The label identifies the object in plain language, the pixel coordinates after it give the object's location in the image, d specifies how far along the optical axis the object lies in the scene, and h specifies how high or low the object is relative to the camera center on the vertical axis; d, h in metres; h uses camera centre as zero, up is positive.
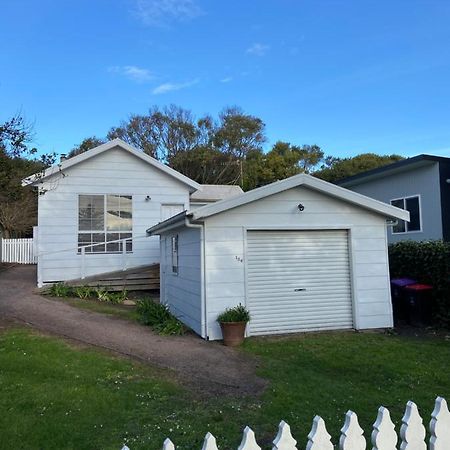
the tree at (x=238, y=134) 43.19 +11.42
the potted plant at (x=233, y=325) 9.30 -1.44
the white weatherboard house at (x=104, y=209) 15.84 +1.72
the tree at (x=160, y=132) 41.69 +11.34
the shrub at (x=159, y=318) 10.32 -1.53
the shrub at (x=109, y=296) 14.61 -1.26
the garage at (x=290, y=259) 9.98 -0.15
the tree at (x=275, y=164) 39.88 +7.92
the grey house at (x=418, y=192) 16.09 +2.16
